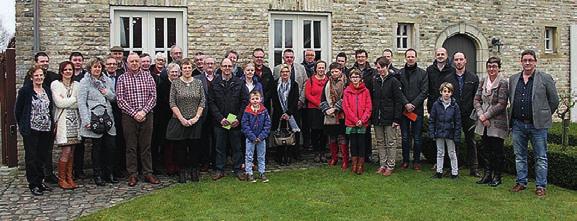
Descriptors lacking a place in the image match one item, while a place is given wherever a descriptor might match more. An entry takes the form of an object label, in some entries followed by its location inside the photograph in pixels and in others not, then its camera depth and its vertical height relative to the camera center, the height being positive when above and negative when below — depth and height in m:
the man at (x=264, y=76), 8.98 +0.53
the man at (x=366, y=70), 8.64 +0.60
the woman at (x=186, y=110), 7.72 -0.03
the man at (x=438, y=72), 8.32 +0.53
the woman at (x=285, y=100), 8.98 +0.13
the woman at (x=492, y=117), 7.31 -0.14
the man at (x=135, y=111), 7.57 -0.04
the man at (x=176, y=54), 8.78 +0.88
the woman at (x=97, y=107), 7.43 +0.02
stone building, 9.55 +1.63
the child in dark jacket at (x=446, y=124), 7.89 -0.25
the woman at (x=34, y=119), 7.24 -0.14
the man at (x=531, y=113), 6.78 -0.09
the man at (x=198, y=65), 8.65 +0.70
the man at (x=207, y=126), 8.09 -0.28
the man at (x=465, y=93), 8.08 +0.20
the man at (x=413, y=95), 8.30 +0.18
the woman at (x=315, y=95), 8.94 +0.21
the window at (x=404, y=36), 12.04 +1.59
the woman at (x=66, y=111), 7.44 -0.03
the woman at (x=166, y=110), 8.03 -0.03
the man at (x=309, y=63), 9.73 +0.82
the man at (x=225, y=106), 7.99 +0.03
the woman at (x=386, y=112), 8.17 -0.08
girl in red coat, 8.20 -0.01
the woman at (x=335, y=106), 8.59 +0.02
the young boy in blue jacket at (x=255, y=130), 7.91 -0.32
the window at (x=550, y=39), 13.58 +1.69
